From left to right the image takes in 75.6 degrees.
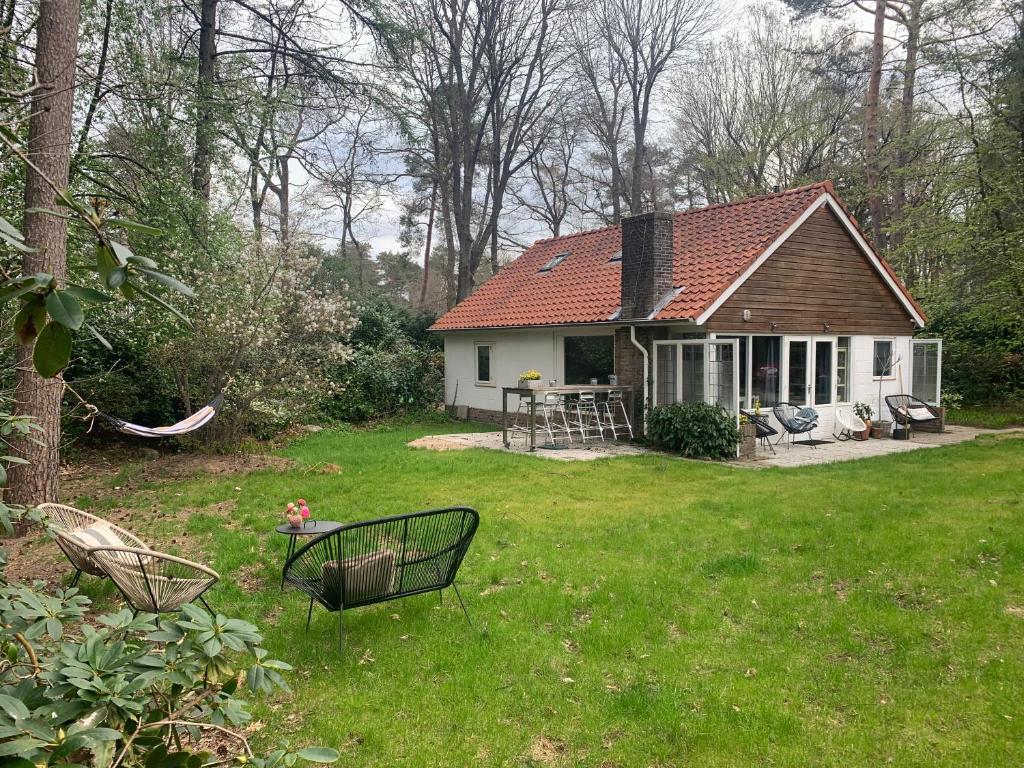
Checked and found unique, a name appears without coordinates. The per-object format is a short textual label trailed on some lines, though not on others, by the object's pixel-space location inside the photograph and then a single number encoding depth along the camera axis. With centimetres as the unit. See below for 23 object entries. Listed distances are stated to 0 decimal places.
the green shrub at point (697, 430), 1120
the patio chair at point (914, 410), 1428
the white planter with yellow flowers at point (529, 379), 1262
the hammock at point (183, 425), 655
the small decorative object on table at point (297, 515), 534
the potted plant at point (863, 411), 1376
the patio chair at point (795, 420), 1237
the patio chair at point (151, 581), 380
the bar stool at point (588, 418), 1293
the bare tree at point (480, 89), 2023
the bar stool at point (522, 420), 1500
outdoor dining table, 1197
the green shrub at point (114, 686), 146
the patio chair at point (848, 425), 1350
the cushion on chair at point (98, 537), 432
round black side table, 530
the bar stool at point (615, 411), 1308
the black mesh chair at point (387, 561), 412
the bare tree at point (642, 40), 2188
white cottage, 1198
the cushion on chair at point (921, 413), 1429
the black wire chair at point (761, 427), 1177
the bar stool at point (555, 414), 1370
